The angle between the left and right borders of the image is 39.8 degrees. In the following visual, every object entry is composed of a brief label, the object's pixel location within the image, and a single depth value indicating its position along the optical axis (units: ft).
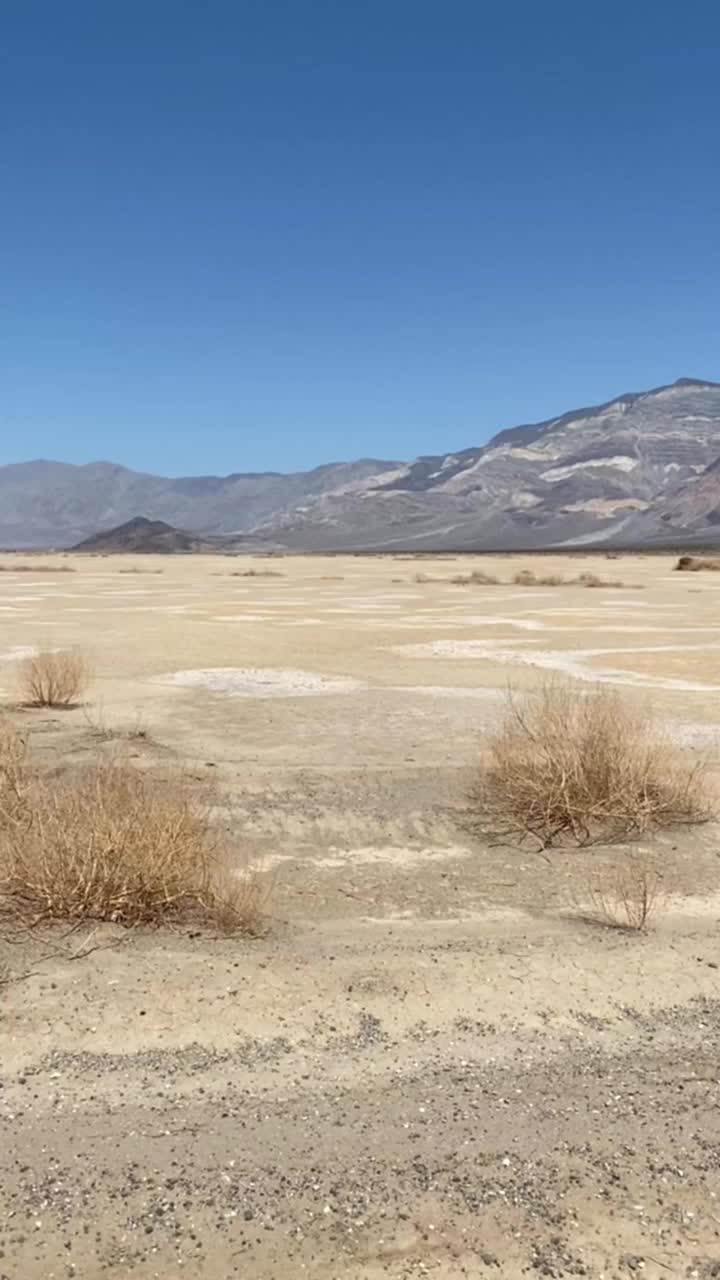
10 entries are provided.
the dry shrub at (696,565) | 215.10
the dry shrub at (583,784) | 26.48
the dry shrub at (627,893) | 20.26
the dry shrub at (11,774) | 23.21
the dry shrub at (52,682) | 43.68
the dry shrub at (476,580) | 168.19
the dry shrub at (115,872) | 18.93
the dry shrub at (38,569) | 242.78
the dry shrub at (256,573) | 218.38
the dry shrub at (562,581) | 163.84
